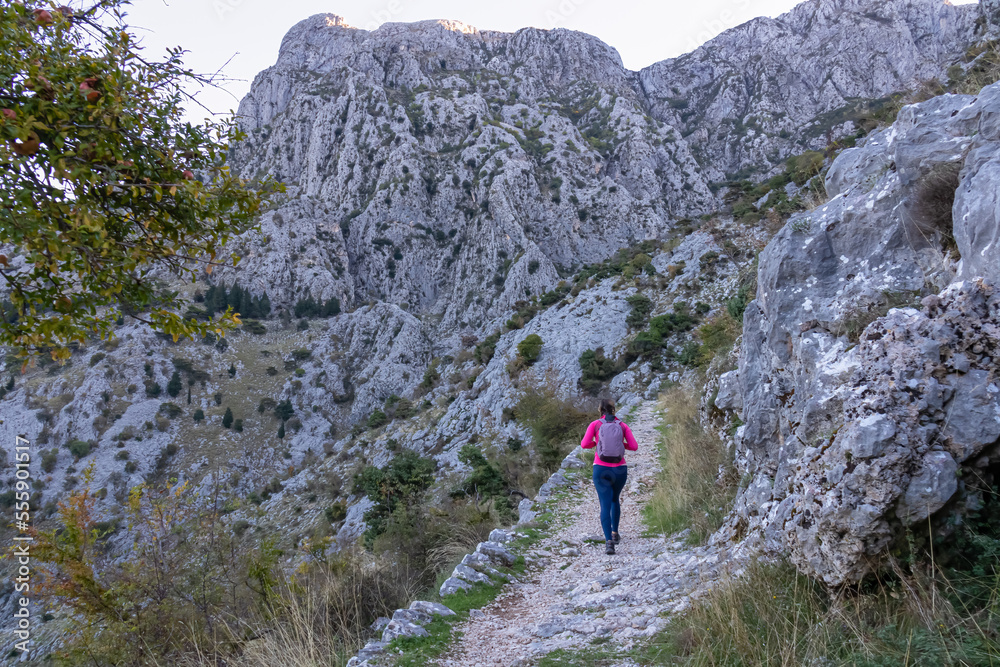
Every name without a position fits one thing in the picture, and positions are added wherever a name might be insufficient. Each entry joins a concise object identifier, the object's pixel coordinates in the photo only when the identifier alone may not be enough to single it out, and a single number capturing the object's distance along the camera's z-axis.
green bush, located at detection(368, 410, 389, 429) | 35.44
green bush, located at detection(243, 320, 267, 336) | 56.12
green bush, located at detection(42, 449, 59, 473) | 40.56
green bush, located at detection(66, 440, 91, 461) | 41.62
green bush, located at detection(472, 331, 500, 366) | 29.39
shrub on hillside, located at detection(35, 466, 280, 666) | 4.63
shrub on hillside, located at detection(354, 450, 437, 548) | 10.88
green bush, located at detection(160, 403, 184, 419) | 45.62
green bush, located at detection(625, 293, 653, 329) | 22.92
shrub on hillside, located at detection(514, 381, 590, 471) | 13.48
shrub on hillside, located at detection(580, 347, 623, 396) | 20.28
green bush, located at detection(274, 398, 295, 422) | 47.44
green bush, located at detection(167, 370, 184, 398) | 47.47
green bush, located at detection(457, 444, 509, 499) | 11.17
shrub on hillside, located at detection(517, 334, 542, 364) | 23.53
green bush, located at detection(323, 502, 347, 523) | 24.36
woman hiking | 6.25
